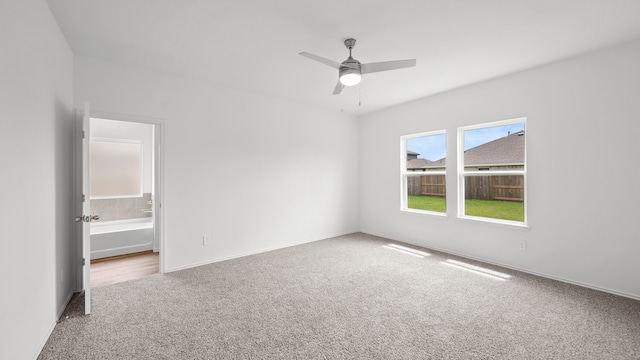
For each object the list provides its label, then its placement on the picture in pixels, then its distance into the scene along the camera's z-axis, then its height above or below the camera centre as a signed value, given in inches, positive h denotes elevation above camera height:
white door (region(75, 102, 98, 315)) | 98.6 -10.6
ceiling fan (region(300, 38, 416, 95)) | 98.7 +41.2
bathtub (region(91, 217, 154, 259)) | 171.2 -36.2
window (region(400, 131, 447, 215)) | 193.2 +5.2
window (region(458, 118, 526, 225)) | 151.9 +4.6
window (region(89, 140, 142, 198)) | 212.4 +9.7
